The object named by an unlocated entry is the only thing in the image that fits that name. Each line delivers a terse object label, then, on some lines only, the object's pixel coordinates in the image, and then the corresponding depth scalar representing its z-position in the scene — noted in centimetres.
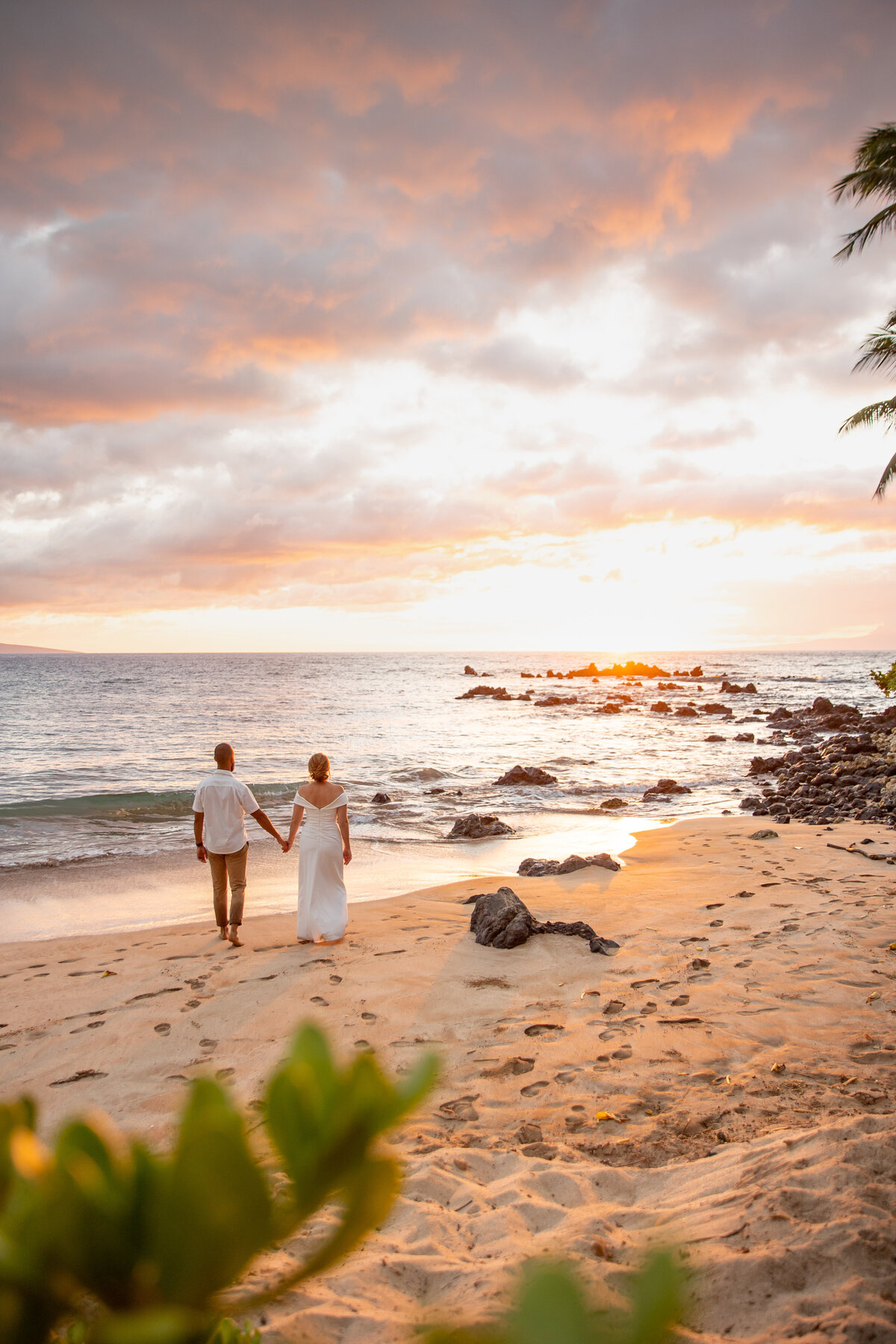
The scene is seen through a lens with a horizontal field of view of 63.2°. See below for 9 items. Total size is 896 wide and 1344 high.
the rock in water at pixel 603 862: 1020
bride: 761
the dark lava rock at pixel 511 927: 695
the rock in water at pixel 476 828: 1368
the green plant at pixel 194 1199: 43
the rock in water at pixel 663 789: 1775
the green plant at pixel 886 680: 1878
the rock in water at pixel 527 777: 1964
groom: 783
